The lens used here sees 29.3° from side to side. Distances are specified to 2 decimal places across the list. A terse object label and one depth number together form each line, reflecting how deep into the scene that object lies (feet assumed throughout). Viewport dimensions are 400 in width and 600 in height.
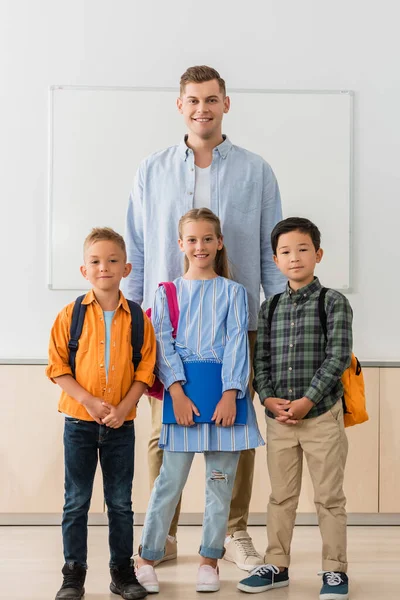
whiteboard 11.73
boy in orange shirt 7.20
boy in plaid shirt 7.44
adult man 8.38
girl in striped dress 7.48
